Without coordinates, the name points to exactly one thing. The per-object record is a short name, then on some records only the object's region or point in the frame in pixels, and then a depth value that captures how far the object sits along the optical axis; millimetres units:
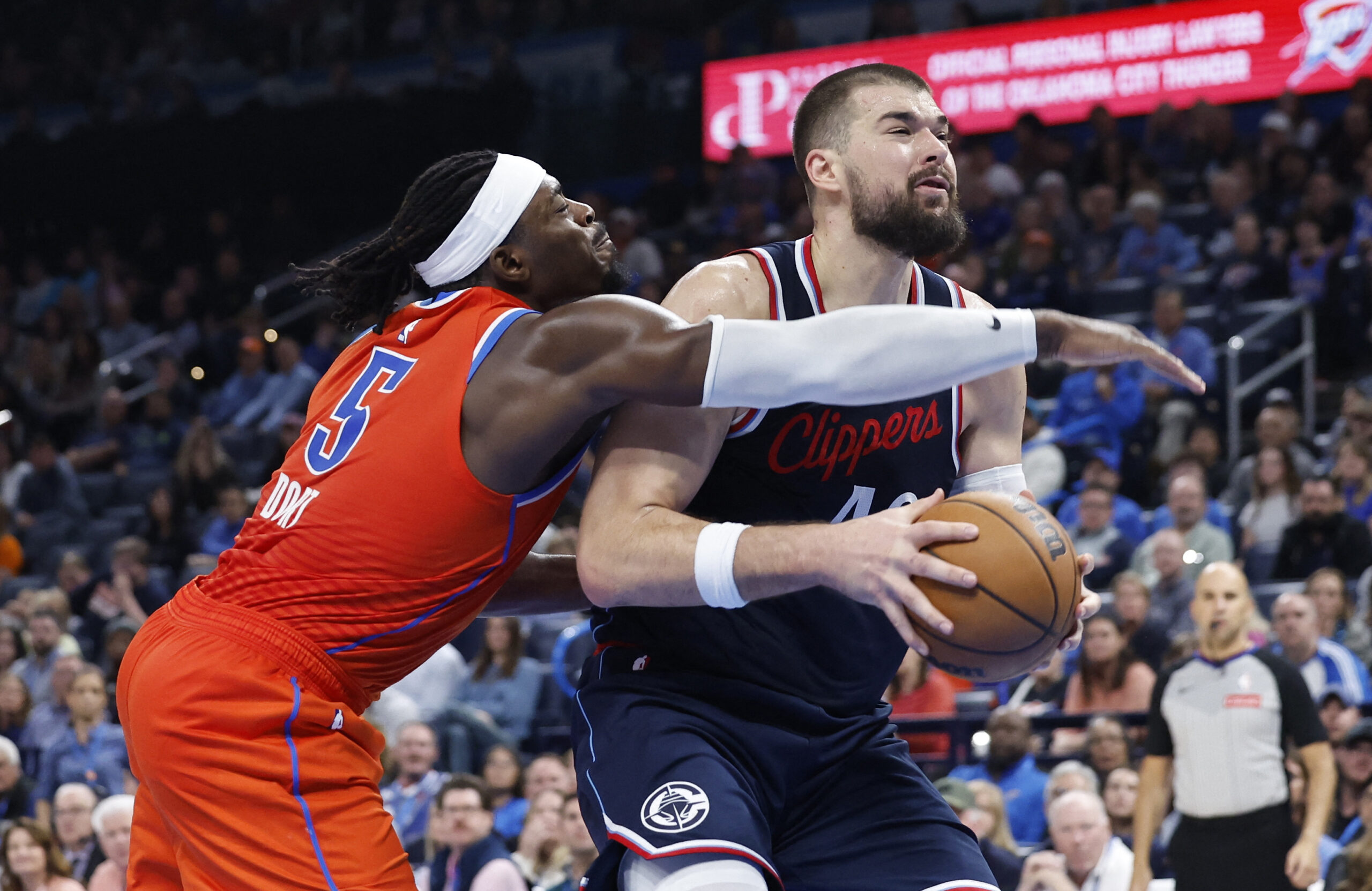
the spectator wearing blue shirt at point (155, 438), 14875
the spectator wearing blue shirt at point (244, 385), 14844
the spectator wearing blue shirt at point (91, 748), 9594
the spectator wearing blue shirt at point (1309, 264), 10852
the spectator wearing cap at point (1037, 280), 11539
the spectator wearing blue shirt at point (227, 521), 12234
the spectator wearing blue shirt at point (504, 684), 8984
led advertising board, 13281
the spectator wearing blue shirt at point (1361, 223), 10844
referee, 6520
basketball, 2816
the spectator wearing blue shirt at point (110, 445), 15039
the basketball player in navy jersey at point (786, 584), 3045
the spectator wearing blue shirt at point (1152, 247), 11883
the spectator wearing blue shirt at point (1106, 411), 10312
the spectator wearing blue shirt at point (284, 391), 14320
